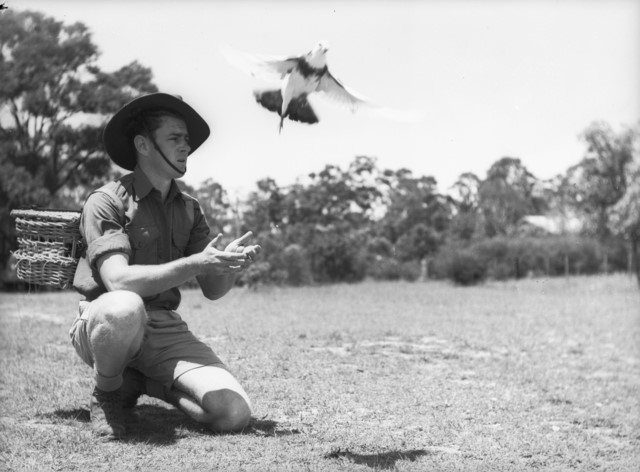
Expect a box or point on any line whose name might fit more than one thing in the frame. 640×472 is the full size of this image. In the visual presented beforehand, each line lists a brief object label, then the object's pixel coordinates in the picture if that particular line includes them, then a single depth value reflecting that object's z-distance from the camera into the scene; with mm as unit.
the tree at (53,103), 11227
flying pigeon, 3111
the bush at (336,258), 19062
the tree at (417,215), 18406
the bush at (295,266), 16625
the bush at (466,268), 19172
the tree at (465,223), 20938
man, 2930
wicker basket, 3219
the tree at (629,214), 16023
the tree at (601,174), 14992
